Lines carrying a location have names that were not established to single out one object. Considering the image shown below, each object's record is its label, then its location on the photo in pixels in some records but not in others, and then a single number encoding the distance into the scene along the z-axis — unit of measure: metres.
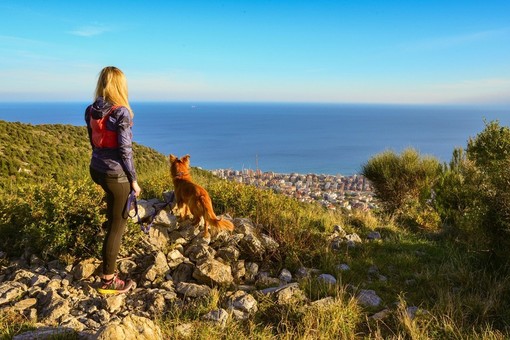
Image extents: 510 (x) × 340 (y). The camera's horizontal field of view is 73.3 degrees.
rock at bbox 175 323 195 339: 3.12
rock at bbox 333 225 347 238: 6.27
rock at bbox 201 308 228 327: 3.36
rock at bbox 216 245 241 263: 4.85
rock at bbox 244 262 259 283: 4.65
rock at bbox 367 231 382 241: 6.66
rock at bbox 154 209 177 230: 5.30
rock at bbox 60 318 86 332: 3.24
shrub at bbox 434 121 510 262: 4.76
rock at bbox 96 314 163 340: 2.66
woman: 3.59
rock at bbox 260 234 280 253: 5.13
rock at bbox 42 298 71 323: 3.51
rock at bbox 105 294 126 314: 3.74
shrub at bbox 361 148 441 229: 9.54
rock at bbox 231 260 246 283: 4.59
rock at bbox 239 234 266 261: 5.05
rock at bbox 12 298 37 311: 3.63
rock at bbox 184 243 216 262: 4.80
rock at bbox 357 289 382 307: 4.02
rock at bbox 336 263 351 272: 4.92
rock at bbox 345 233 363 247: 5.94
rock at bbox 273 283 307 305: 3.82
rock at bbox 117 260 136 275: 4.55
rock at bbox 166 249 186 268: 4.72
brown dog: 4.99
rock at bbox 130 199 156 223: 5.36
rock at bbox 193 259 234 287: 4.30
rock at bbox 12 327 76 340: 2.96
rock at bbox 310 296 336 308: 3.68
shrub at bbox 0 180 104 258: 4.46
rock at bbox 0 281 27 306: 3.73
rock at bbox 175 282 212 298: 4.02
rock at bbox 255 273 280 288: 4.47
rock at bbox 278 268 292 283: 4.62
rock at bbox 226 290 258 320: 3.63
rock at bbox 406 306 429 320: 3.67
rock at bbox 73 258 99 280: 4.26
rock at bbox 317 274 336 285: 4.40
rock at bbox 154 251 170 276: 4.46
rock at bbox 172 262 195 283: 4.48
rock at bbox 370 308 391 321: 3.75
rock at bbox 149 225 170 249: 5.00
